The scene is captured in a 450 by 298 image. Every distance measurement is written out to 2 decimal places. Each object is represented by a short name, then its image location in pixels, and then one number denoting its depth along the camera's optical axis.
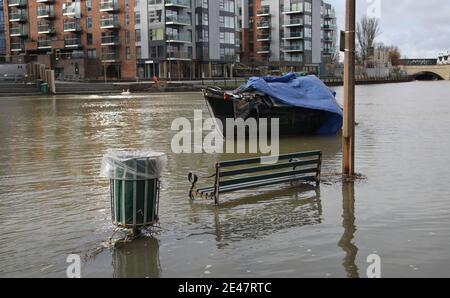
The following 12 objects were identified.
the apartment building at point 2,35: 100.12
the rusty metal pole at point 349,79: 11.00
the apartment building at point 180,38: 83.12
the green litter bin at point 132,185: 7.18
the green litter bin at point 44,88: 61.22
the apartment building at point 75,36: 84.81
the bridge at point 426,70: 162.62
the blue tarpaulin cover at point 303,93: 19.69
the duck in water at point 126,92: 63.62
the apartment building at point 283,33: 108.50
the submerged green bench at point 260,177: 9.53
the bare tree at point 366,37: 125.97
